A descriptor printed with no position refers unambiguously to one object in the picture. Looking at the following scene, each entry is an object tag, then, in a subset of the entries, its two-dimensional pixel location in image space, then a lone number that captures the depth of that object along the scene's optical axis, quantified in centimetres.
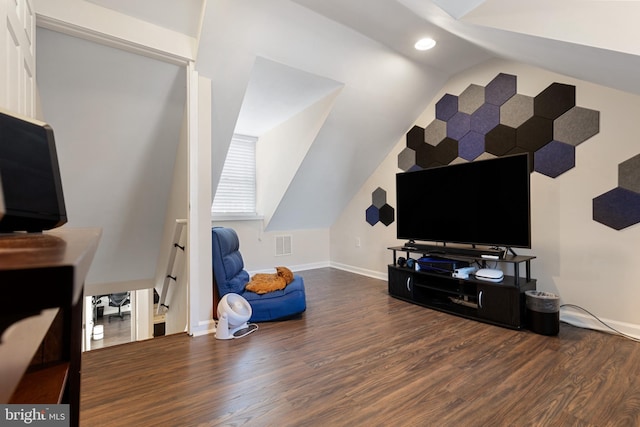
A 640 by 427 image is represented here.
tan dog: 297
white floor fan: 249
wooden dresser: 27
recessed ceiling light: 297
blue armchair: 279
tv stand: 265
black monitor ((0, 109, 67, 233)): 80
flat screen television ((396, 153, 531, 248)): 272
